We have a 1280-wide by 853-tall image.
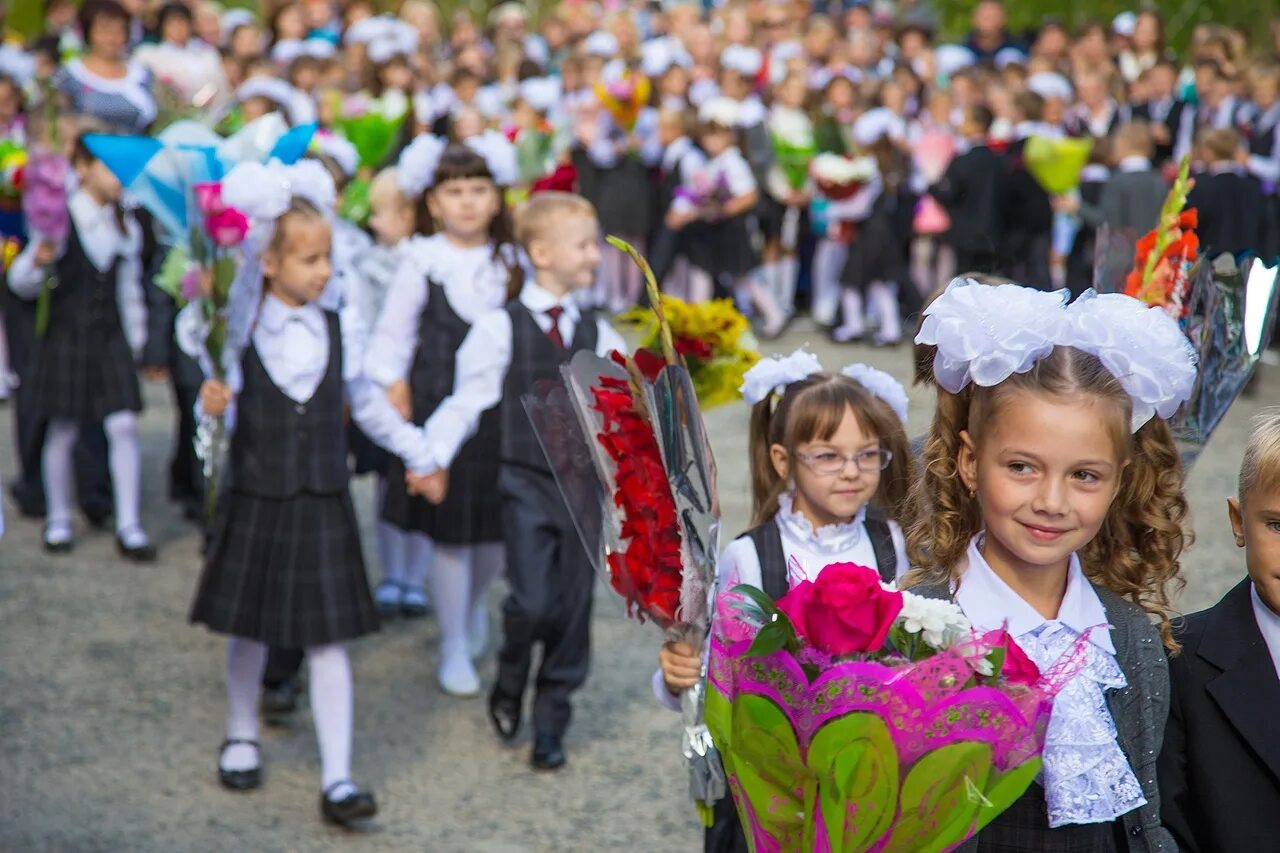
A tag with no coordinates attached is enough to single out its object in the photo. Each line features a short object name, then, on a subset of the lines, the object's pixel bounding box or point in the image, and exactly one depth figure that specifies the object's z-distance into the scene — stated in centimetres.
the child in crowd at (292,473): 454
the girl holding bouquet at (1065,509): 236
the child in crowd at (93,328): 664
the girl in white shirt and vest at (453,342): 552
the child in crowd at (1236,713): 253
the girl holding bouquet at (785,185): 1248
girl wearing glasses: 340
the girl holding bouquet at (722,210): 1211
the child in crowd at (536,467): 489
